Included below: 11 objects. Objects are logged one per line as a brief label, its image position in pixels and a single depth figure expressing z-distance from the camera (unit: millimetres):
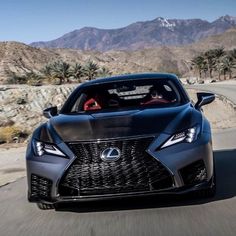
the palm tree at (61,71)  39880
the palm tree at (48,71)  40725
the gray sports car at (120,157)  3500
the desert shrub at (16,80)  42075
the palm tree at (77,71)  42232
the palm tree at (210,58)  78896
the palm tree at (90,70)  43525
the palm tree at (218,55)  74655
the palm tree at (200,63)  81367
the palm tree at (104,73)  43245
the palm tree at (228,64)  70084
